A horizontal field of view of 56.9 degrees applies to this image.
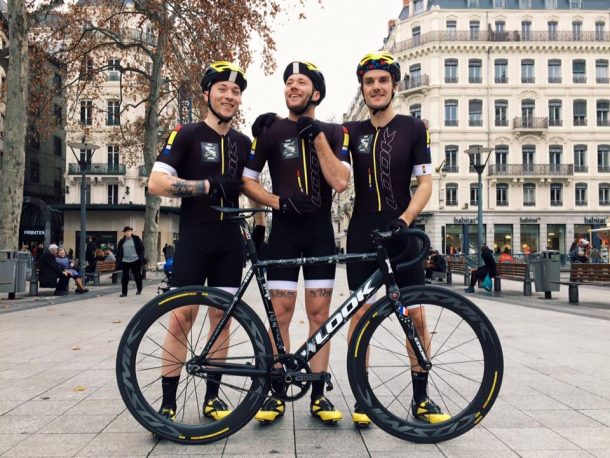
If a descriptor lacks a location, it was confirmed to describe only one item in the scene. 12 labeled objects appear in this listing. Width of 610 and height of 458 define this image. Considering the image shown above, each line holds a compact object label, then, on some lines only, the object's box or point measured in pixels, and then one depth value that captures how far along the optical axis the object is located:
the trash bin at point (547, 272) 12.91
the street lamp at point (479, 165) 18.77
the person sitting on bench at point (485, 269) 14.59
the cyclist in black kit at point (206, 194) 3.24
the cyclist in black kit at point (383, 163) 3.44
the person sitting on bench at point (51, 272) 13.77
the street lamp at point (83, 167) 17.64
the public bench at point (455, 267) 19.55
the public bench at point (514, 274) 14.19
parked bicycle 3.01
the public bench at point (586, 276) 11.77
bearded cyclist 3.39
